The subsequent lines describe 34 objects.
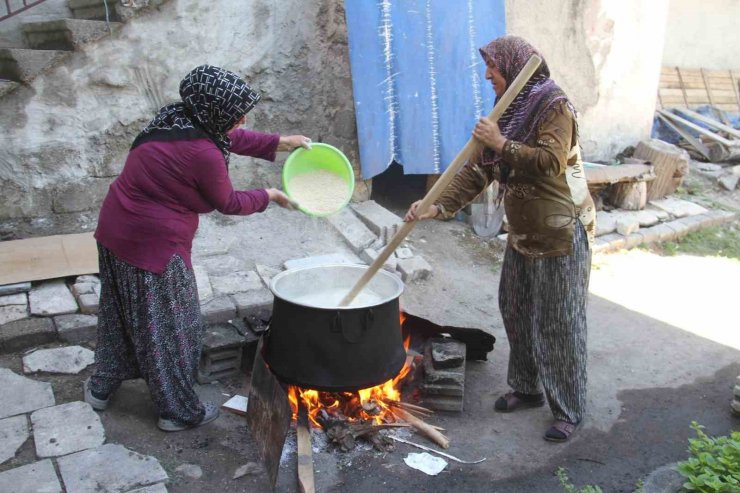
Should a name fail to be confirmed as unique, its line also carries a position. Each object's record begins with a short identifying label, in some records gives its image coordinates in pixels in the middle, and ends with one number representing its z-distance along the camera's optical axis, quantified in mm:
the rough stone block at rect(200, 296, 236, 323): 4258
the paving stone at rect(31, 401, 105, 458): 3092
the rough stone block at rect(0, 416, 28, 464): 3047
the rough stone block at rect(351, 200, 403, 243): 5641
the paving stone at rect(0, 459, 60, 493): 2799
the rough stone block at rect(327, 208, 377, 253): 5488
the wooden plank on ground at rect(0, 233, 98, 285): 4305
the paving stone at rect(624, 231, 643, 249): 6871
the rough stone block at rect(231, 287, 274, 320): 4355
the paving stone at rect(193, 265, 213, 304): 4448
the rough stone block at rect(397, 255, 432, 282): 5394
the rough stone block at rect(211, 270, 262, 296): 4590
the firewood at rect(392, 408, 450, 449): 3379
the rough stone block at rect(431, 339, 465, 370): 3690
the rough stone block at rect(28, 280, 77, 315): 4086
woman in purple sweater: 2875
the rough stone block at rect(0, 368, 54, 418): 3383
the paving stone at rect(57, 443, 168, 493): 2854
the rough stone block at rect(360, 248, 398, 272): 5320
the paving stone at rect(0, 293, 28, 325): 3966
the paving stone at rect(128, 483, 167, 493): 2824
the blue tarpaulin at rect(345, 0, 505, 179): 5637
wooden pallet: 10906
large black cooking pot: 3098
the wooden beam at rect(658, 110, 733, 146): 9500
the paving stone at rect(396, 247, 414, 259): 5646
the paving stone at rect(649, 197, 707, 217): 7684
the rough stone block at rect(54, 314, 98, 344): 3986
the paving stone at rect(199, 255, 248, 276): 4871
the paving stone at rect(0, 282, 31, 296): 4152
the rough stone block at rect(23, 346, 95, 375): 3758
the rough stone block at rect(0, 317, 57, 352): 3862
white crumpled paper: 3193
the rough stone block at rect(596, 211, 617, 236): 6977
